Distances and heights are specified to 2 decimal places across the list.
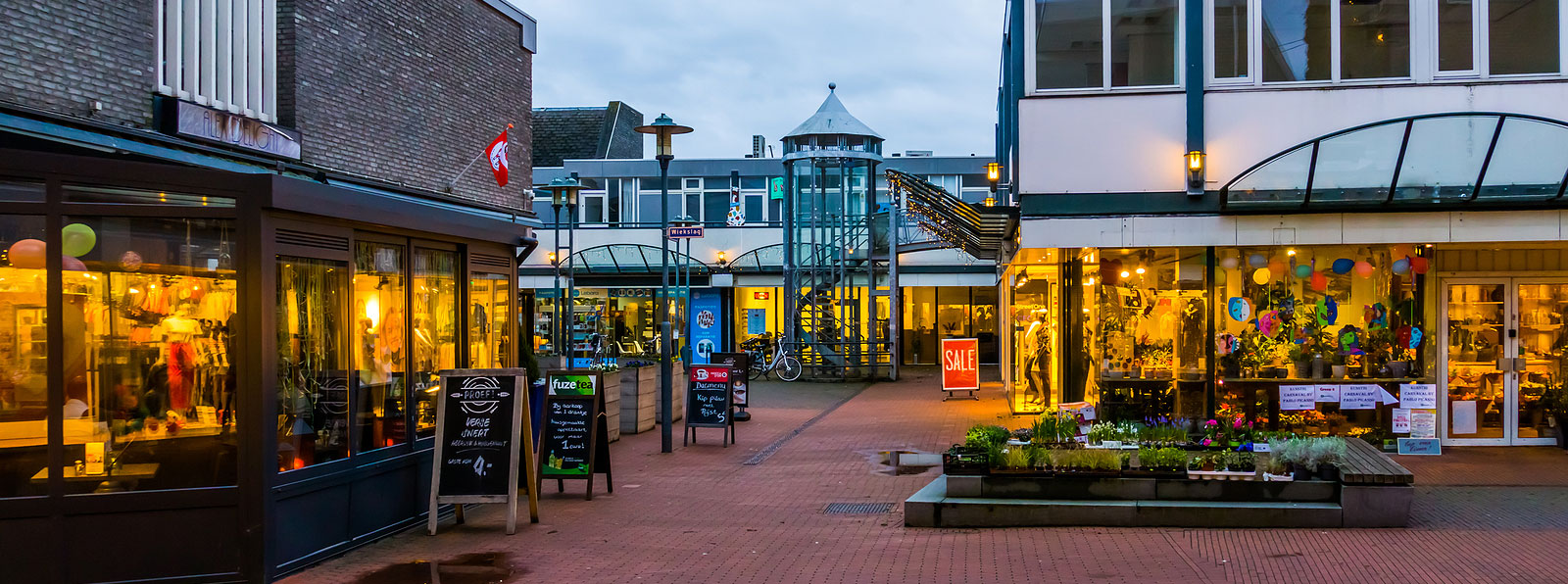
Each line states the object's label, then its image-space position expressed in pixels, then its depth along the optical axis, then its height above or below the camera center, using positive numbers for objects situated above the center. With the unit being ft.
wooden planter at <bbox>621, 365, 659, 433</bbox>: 54.39 -4.66
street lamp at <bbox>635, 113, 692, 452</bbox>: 47.55 -0.76
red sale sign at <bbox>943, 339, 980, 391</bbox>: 69.82 -4.15
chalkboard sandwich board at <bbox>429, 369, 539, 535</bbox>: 30.14 -3.40
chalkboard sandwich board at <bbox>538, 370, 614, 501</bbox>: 36.24 -4.16
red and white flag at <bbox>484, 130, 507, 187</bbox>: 62.18 +7.16
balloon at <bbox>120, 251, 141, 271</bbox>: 23.62 +0.72
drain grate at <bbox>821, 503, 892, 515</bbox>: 33.40 -5.93
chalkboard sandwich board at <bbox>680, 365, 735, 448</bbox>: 49.98 -4.18
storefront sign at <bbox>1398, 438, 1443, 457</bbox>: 41.55 -5.28
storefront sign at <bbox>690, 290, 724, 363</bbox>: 108.47 -2.33
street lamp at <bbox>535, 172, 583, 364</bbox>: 80.79 +6.93
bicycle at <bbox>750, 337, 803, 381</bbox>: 89.40 -5.18
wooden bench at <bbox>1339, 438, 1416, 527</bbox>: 28.71 -4.84
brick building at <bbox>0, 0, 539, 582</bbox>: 22.79 -0.64
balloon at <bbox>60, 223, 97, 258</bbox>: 22.94 +1.10
